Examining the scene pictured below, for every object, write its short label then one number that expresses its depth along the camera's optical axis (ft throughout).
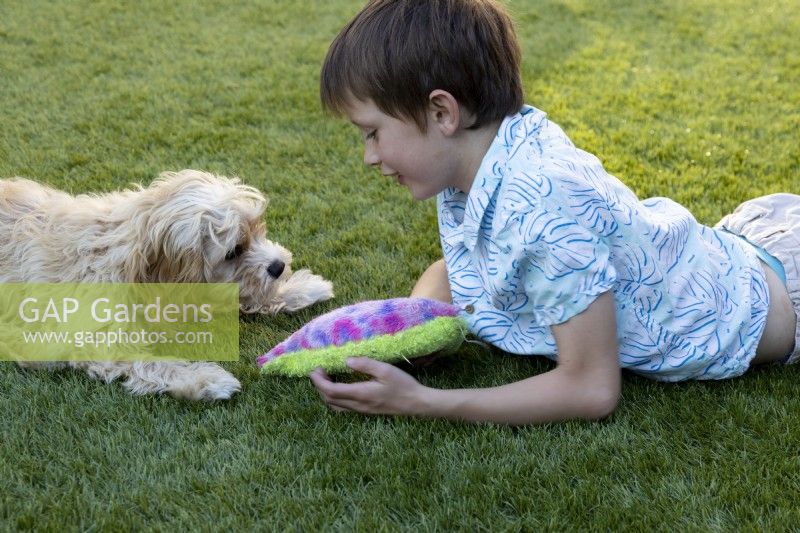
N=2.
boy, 7.97
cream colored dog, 9.77
